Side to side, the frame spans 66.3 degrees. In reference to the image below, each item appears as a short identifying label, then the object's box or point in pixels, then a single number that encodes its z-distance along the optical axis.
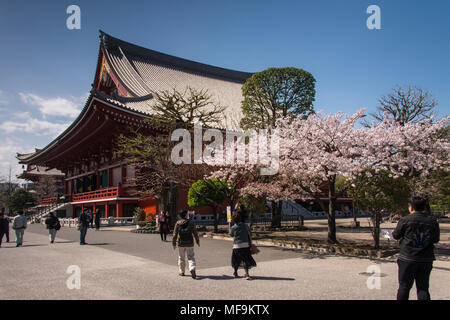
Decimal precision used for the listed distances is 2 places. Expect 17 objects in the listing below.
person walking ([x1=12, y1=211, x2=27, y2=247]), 15.70
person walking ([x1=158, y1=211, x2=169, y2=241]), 17.11
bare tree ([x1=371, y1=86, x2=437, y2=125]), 30.02
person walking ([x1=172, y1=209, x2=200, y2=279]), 8.48
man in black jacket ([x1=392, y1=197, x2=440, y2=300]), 5.18
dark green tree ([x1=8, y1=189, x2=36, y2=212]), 51.84
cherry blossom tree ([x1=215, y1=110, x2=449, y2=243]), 13.43
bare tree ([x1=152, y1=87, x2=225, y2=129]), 20.77
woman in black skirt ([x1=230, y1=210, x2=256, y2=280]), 8.32
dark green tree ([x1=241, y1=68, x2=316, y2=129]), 22.02
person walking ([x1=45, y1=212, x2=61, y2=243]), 16.41
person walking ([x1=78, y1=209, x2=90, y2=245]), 15.73
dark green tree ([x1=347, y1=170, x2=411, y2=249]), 12.05
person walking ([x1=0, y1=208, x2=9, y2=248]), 15.89
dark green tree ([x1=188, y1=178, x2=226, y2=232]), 20.97
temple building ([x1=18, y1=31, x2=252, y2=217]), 29.69
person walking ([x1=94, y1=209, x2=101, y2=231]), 25.14
